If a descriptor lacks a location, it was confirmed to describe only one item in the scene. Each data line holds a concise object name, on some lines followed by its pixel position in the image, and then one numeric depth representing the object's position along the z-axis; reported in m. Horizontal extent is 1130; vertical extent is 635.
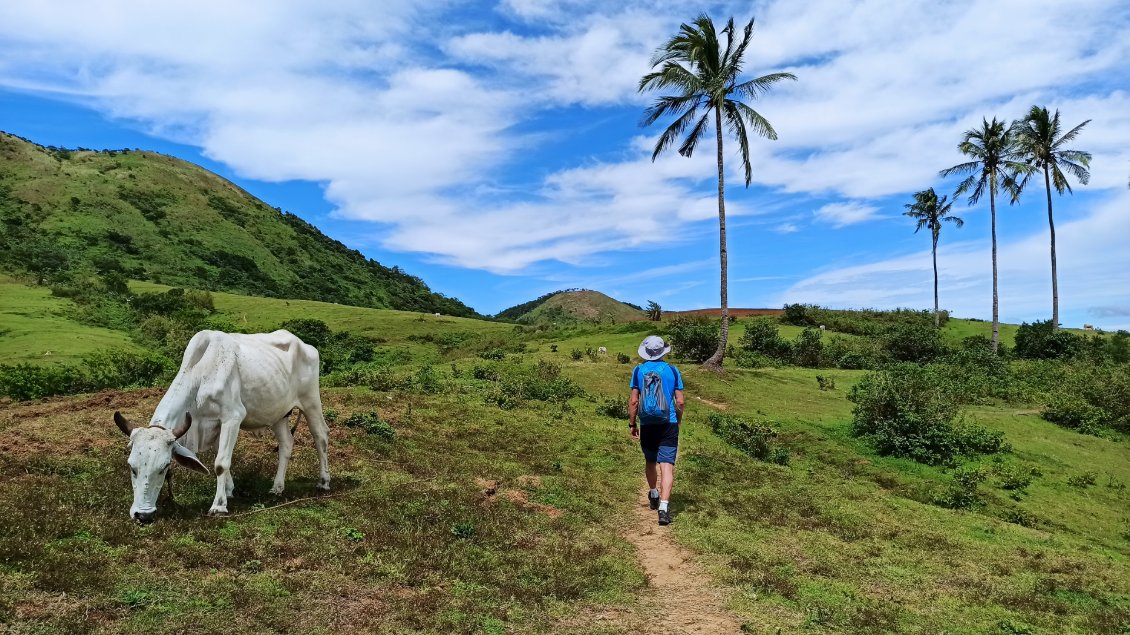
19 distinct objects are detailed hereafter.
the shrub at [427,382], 22.05
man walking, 10.47
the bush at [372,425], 14.70
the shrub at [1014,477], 15.98
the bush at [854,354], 36.69
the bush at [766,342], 37.78
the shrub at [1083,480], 16.61
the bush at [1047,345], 41.22
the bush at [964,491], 14.29
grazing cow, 7.61
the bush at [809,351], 37.16
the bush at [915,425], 17.95
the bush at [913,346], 39.91
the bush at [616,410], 20.80
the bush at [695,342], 34.19
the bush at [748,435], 17.45
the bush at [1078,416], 22.62
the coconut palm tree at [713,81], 28.73
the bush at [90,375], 17.11
